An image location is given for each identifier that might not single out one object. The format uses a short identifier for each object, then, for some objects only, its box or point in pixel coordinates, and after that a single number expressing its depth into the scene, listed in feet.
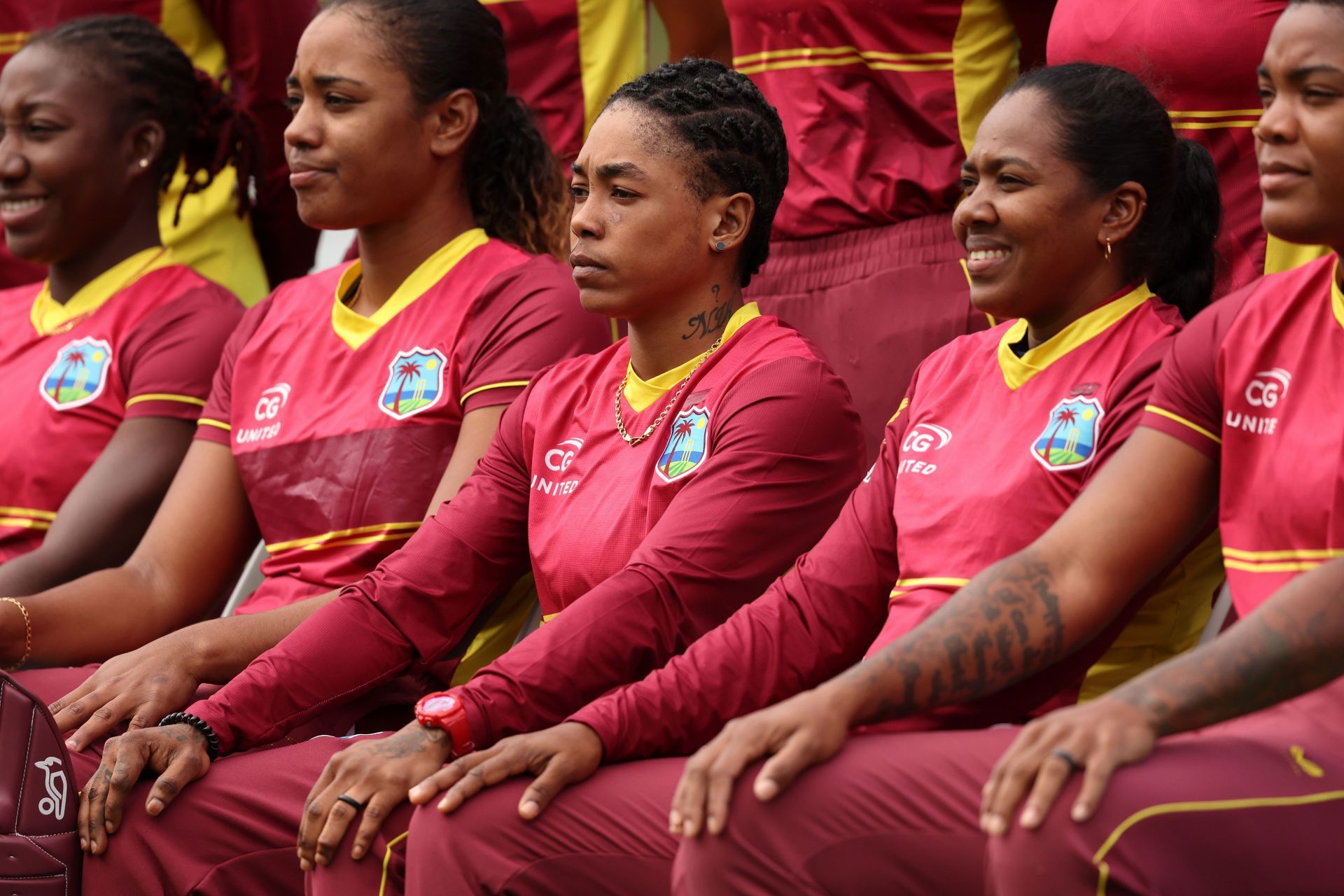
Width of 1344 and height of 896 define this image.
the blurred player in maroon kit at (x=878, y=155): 25.09
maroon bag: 19.42
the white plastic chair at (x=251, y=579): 29.73
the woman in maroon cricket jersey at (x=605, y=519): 19.33
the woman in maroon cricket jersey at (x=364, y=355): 24.14
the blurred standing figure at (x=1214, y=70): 22.03
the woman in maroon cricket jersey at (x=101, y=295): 27.32
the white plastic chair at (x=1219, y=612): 21.75
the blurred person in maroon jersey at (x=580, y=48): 29.53
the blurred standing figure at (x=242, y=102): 31.71
